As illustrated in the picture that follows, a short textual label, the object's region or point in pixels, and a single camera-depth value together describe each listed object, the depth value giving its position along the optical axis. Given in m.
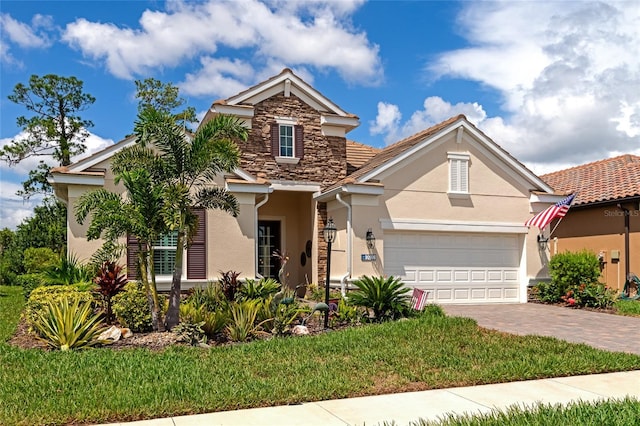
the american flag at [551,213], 16.61
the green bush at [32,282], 13.76
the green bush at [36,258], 21.33
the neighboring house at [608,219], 18.61
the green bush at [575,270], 16.66
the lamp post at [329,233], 12.97
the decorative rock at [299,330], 11.32
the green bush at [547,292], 17.28
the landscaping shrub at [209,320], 10.66
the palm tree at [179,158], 10.96
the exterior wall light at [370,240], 16.12
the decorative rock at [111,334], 10.36
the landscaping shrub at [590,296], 16.12
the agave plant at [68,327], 9.66
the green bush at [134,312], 11.34
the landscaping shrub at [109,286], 12.16
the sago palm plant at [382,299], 12.69
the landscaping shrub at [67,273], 13.23
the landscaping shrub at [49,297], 11.10
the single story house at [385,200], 15.98
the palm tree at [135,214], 10.68
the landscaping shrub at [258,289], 14.08
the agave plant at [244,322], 10.66
